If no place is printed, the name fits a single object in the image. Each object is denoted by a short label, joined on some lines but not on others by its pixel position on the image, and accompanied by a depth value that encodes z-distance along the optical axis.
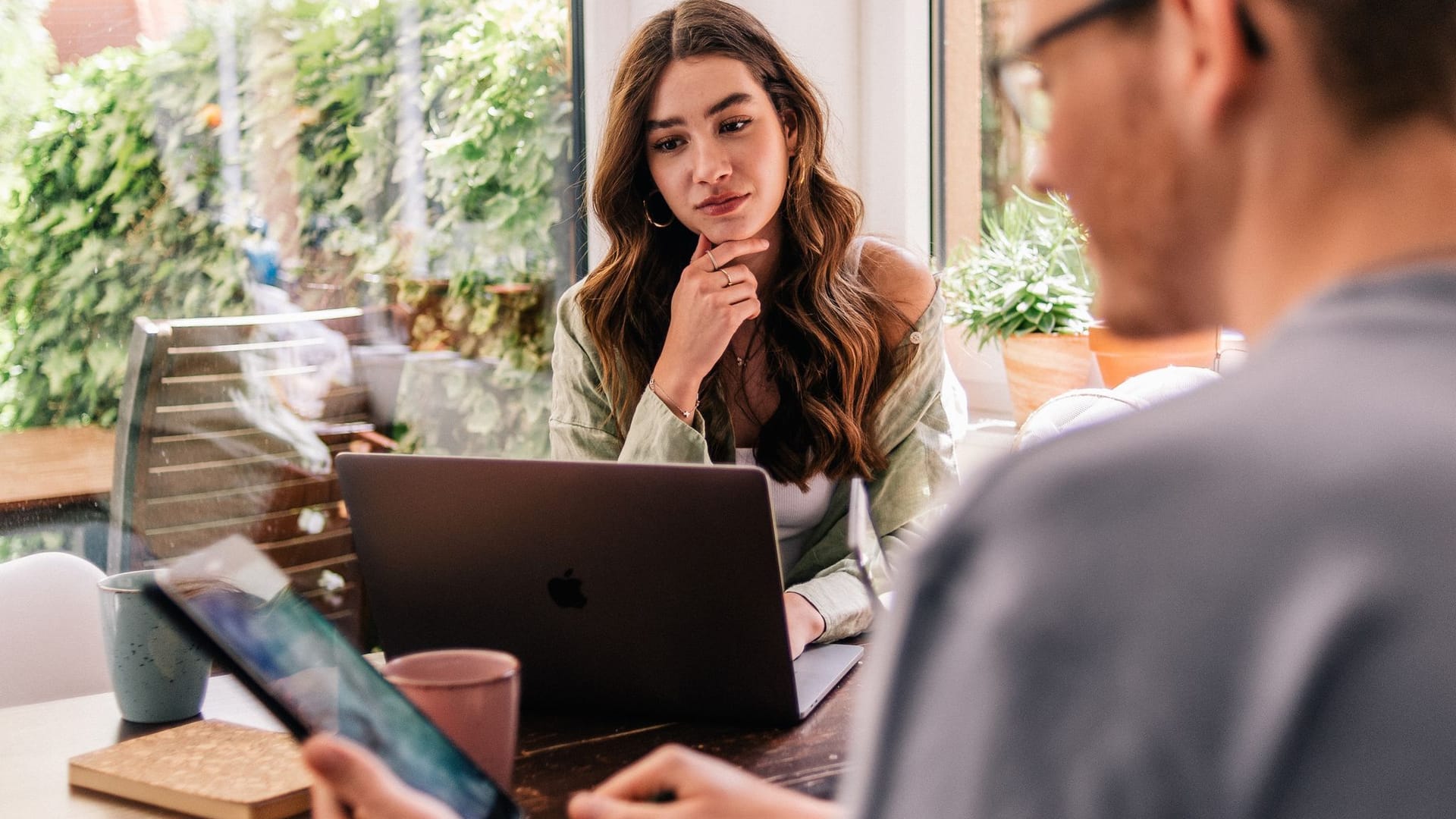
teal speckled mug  1.10
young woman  1.80
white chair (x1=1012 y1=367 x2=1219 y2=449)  1.94
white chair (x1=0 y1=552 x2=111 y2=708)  1.46
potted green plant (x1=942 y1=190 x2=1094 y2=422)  2.50
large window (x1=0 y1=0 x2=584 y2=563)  2.13
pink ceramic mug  0.86
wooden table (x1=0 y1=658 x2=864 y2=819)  0.94
